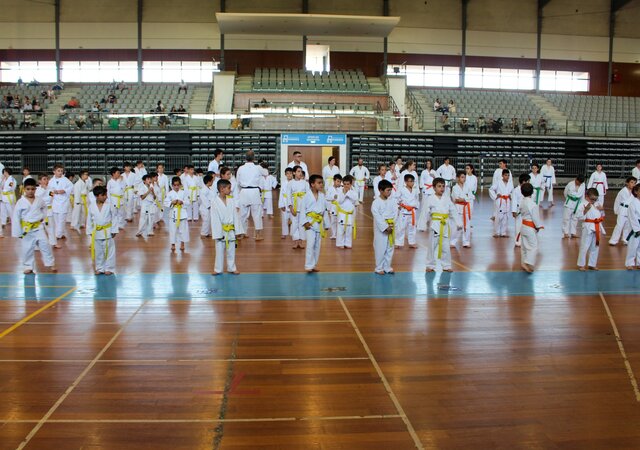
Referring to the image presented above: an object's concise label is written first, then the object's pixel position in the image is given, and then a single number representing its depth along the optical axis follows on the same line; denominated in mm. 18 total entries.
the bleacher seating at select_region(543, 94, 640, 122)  32094
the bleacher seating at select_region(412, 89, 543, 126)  30422
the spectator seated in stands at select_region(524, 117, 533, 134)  27781
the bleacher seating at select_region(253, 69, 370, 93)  29703
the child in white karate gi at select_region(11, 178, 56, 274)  9391
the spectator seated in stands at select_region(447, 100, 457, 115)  29525
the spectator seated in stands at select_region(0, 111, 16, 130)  26062
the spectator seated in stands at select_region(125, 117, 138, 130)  25312
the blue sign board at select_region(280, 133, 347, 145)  25344
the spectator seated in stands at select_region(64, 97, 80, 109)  27811
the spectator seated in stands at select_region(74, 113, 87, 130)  25688
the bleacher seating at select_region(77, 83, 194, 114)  29031
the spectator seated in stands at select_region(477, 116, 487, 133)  27344
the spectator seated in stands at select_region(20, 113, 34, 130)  26094
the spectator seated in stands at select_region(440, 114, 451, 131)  27250
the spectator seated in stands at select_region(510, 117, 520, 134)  27552
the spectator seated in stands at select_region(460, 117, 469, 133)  27312
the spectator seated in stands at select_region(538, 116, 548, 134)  27961
